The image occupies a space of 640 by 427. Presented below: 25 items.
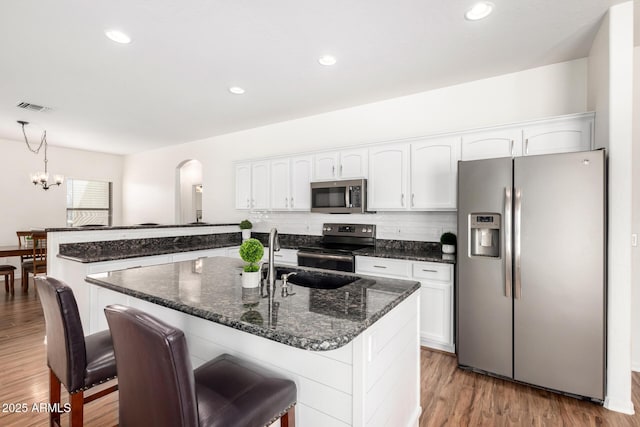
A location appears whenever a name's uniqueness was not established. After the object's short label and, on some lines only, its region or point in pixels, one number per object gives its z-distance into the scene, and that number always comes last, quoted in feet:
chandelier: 17.05
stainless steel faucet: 5.08
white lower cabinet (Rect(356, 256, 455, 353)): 9.47
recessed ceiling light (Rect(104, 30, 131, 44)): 7.63
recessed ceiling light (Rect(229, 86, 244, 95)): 11.13
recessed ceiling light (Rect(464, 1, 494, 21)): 6.64
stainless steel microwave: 11.72
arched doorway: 21.02
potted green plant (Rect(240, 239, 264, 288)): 5.18
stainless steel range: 11.38
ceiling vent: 12.76
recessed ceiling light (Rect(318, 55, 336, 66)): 8.87
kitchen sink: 6.19
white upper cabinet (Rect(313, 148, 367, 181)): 11.99
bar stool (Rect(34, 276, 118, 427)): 4.55
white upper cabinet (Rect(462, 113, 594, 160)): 8.25
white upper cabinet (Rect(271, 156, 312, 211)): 13.56
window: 22.38
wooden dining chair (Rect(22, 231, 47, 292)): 15.76
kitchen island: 3.80
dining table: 15.49
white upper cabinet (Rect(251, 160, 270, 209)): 14.93
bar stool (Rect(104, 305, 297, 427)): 3.05
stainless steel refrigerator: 7.05
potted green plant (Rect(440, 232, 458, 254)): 10.22
